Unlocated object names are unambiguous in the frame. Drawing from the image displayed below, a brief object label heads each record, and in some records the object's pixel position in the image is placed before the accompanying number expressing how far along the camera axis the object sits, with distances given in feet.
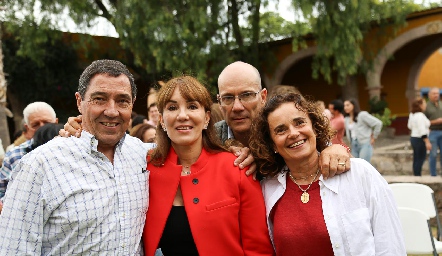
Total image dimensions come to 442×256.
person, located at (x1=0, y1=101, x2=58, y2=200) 15.71
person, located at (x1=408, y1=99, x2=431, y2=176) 30.27
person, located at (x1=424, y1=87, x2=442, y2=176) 30.71
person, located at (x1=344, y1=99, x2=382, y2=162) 29.76
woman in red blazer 7.63
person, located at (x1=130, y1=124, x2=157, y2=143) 17.61
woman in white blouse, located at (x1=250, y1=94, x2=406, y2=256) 7.56
